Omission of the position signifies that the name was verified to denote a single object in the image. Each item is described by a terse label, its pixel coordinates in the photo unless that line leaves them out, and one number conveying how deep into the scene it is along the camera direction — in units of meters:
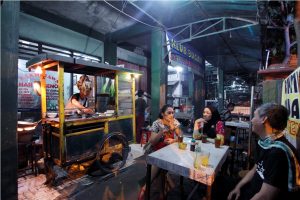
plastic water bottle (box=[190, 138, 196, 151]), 3.49
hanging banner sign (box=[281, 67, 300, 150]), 2.54
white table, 2.54
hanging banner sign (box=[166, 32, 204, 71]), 8.51
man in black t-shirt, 1.97
